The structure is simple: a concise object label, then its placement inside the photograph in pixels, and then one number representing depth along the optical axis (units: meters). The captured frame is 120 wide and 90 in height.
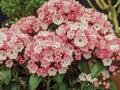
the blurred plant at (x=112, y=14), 2.52
